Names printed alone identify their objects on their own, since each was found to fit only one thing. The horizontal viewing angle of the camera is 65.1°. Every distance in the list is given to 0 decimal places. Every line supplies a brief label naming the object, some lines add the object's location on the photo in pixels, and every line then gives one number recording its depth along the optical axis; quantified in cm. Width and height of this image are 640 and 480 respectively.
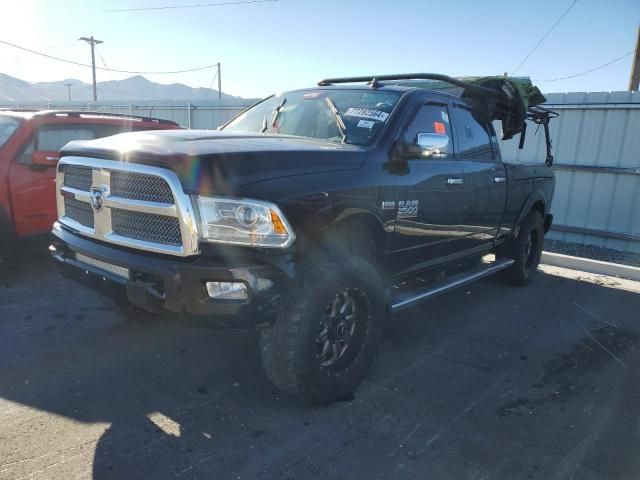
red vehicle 511
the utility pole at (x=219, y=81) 4507
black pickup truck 255
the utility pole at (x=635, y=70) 1158
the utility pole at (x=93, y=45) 4711
